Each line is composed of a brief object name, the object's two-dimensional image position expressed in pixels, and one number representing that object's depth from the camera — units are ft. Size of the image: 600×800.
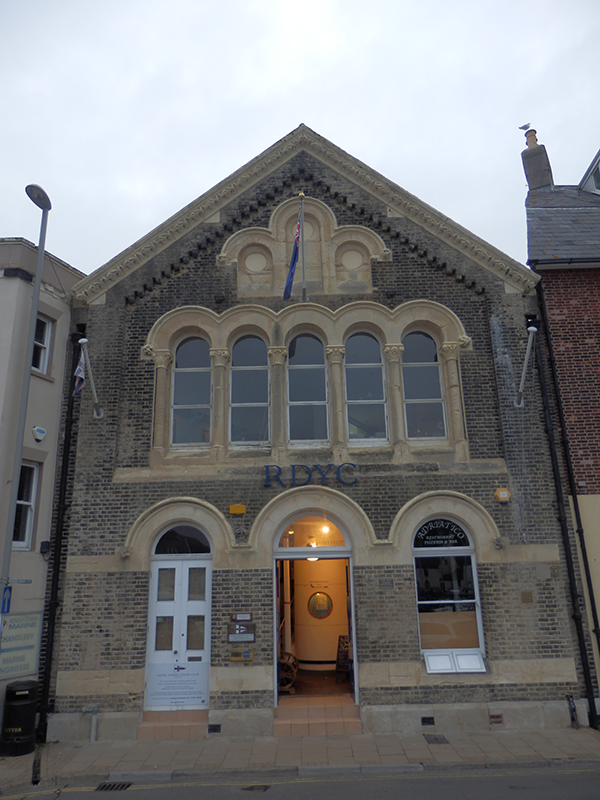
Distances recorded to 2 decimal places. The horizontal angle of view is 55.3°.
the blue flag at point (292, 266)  37.70
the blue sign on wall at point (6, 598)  27.68
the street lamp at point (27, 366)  29.22
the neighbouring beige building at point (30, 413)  34.09
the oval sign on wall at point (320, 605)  45.39
